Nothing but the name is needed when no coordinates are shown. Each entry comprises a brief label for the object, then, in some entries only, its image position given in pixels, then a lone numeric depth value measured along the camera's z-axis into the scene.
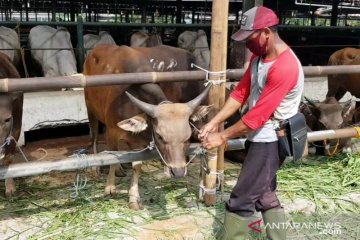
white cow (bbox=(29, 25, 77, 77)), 8.98
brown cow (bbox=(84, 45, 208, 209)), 4.03
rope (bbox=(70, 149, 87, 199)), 4.06
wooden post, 4.18
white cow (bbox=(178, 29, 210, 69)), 10.92
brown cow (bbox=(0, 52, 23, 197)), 4.25
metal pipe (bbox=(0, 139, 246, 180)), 3.80
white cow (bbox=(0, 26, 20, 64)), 9.33
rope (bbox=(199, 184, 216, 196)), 4.62
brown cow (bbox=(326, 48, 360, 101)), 7.61
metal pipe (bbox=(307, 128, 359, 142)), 4.88
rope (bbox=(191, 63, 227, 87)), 4.30
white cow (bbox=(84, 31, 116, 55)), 10.31
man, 3.18
